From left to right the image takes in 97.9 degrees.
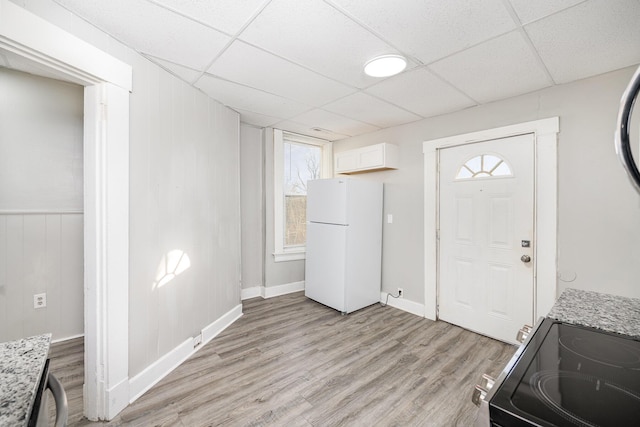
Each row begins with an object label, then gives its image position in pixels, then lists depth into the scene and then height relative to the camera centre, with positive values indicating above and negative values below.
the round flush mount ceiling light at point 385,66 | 1.87 +1.02
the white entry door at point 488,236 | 2.53 -0.24
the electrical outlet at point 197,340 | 2.42 -1.14
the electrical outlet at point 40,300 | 2.38 -0.77
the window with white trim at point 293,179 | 3.85 +0.46
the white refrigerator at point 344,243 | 3.26 -0.39
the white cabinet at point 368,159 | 3.39 +0.68
